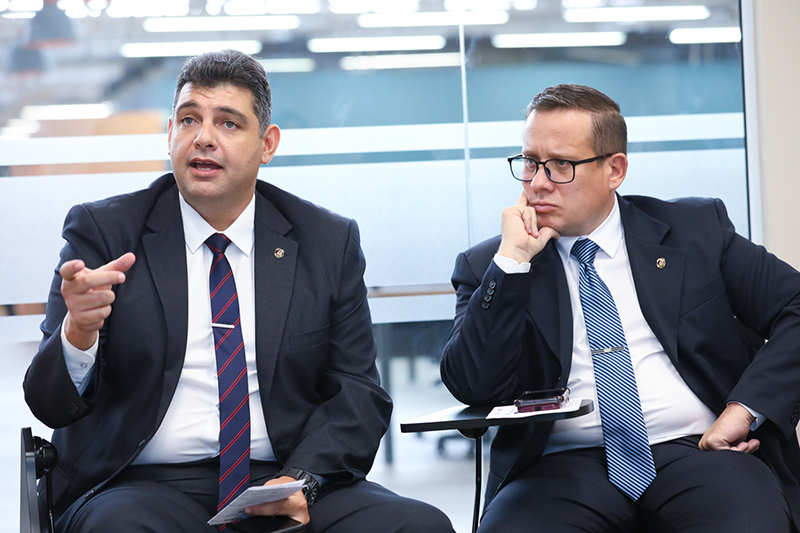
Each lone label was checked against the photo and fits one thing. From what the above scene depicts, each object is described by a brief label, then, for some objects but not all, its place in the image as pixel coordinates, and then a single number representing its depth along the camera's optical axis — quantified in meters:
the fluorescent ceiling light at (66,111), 6.46
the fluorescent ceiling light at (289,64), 6.77
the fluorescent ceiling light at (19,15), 6.42
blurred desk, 3.59
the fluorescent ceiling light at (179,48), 6.63
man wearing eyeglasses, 4.15
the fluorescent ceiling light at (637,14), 7.09
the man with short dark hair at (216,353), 3.88
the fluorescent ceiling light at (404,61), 6.86
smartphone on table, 3.78
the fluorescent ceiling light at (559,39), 6.99
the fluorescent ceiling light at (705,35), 7.19
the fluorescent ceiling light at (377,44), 6.82
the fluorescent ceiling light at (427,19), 6.85
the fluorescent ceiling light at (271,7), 6.71
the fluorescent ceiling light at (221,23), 6.66
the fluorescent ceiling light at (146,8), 6.59
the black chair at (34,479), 3.52
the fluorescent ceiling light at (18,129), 6.44
